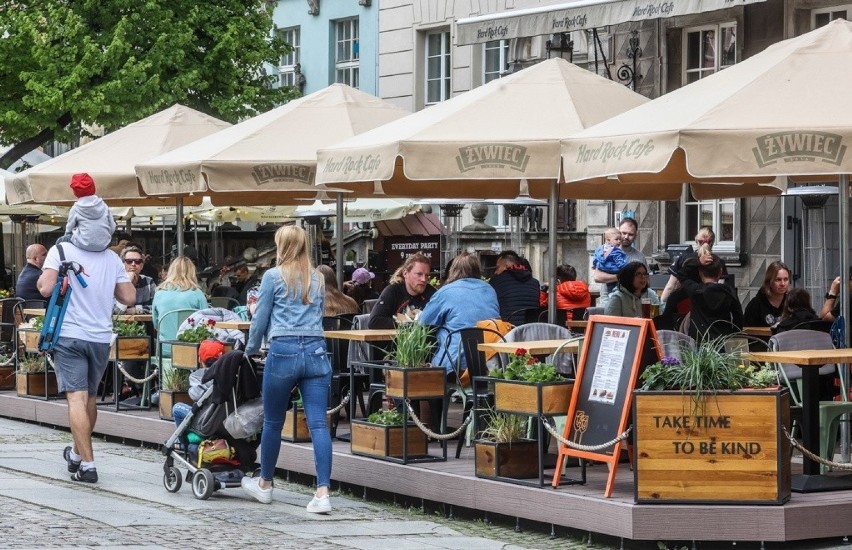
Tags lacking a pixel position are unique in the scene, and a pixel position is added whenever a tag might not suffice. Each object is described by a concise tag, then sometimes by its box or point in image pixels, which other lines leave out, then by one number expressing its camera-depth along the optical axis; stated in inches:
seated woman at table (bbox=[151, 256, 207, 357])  606.5
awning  830.5
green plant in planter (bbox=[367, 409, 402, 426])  475.2
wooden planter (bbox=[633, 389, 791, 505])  389.4
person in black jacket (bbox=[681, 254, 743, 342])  524.7
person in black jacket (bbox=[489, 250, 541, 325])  628.1
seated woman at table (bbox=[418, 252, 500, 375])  501.4
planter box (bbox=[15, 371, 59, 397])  682.8
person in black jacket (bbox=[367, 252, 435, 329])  573.3
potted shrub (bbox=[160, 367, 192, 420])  583.8
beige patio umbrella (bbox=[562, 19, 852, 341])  406.6
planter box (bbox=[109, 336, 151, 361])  619.2
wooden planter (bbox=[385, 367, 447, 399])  466.3
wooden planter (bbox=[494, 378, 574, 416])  422.0
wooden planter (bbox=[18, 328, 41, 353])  657.6
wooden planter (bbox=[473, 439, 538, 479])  433.7
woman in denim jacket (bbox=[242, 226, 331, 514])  438.3
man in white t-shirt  481.7
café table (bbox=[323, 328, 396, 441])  499.5
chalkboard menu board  406.9
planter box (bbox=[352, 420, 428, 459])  472.7
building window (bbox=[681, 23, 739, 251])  938.7
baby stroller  460.4
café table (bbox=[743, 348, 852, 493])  411.5
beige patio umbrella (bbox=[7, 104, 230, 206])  730.8
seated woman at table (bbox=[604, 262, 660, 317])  553.3
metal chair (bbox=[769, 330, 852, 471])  428.5
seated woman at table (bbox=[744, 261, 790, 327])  569.9
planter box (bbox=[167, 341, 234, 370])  563.5
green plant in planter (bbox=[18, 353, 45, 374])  681.0
